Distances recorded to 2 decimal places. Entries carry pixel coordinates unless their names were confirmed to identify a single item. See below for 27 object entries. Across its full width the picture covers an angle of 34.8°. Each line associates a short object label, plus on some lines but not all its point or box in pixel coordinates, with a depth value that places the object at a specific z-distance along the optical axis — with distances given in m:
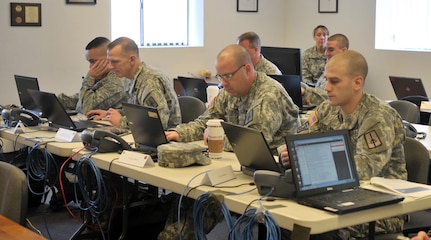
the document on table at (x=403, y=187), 2.93
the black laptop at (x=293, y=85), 5.46
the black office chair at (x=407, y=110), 5.18
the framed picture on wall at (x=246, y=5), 9.28
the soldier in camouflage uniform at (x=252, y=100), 3.84
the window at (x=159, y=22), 8.22
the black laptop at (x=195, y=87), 6.61
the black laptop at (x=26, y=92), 5.45
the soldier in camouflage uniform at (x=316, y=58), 8.69
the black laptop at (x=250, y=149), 3.06
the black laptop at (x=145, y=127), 3.72
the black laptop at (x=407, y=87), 6.60
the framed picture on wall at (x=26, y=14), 7.10
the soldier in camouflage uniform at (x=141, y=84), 4.68
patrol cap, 3.49
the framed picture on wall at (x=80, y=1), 7.47
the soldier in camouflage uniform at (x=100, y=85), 5.41
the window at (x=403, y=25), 8.06
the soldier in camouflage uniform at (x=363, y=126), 3.14
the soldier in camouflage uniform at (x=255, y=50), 6.38
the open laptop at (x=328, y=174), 2.72
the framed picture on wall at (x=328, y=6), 9.11
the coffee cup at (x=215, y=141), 3.70
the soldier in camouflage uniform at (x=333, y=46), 6.26
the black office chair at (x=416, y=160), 3.48
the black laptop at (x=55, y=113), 4.65
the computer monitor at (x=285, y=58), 7.05
